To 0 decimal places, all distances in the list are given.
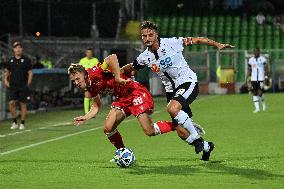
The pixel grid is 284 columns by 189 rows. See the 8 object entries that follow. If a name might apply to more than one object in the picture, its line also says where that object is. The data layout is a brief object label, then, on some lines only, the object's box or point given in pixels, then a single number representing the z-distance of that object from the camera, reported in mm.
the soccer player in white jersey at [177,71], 13227
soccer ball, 13188
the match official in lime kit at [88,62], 26433
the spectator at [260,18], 52750
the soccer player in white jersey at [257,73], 29484
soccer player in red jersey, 12852
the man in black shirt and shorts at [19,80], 23125
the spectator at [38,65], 33125
